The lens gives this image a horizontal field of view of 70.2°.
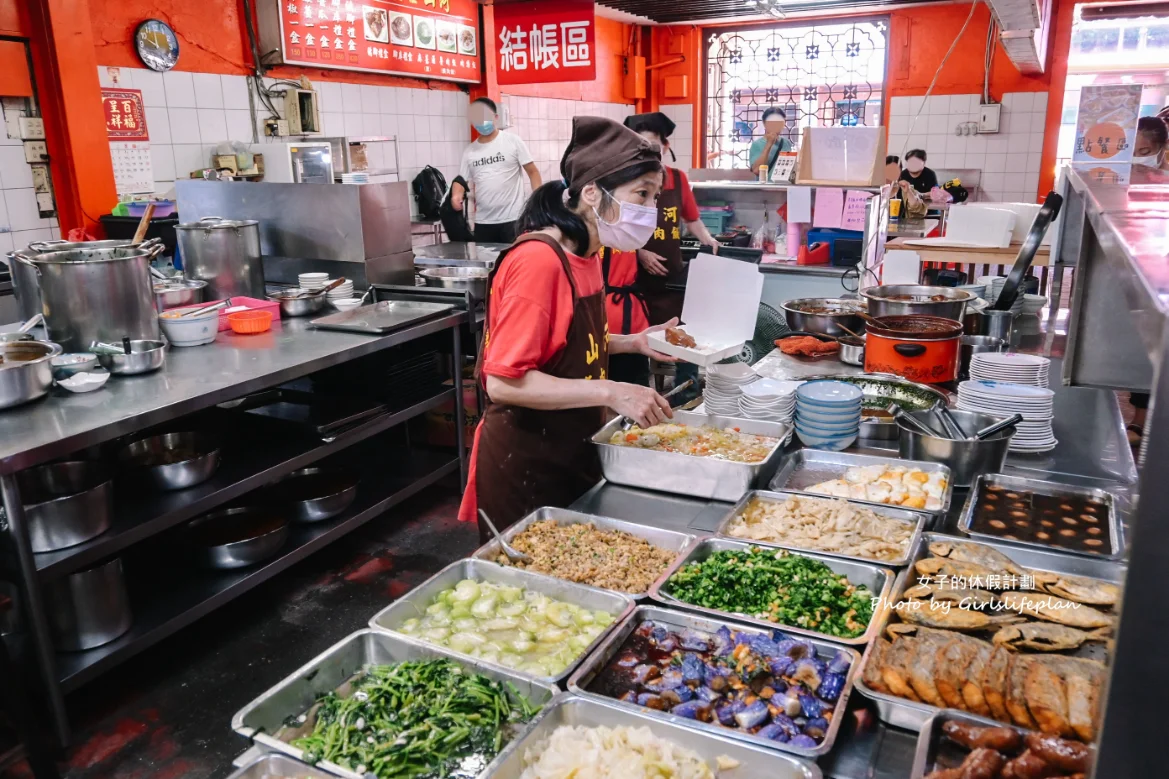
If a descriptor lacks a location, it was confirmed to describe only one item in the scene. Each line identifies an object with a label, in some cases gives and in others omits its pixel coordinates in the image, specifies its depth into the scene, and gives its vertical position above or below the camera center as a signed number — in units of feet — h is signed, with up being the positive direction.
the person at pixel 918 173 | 30.35 -0.04
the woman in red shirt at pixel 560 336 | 7.04 -1.33
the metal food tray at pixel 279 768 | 4.22 -2.88
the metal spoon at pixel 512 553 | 6.17 -2.69
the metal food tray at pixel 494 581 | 5.47 -2.74
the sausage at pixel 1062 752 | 3.59 -2.50
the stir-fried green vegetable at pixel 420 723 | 4.30 -2.84
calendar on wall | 16.97 +1.04
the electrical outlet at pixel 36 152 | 16.01 +0.78
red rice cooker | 9.31 -1.97
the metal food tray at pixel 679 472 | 7.02 -2.48
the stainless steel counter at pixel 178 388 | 8.34 -2.32
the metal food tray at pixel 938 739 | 3.82 -2.57
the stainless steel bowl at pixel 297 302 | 14.08 -1.90
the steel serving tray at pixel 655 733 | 4.00 -2.75
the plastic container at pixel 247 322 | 12.96 -2.02
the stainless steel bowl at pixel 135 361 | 10.53 -2.11
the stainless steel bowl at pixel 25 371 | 9.11 -1.91
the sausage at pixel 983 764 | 3.59 -2.52
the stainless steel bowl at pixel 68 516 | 8.49 -3.31
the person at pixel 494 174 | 24.49 +0.25
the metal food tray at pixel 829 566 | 4.98 -2.65
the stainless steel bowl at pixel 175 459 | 10.04 -3.46
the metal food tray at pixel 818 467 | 7.27 -2.61
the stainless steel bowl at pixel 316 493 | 12.23 -4.59
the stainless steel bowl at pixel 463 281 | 15.16 -1.77
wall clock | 17.34 +2.99
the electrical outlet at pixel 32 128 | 15.88 +1.22
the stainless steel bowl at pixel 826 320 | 11.71 -2.02
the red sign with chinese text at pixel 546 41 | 24.17 +4.06
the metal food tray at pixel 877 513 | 5.85 -2.60
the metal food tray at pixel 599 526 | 6.27 -2.67
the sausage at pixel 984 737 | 3.78 -2.54
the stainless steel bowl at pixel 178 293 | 12.76 -1.56
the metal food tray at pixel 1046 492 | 5.84 -2.56
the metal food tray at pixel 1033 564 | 5.26 -2.61
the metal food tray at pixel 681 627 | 4.06 -2.69
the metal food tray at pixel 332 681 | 4.40 -2.78
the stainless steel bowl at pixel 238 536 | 10.72 -4.65
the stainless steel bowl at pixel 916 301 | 10.64 -1.66
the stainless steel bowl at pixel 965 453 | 7.15 -2.39
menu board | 20.22 +3.92
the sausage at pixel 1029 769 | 3.60 -2.53
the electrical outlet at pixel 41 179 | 16.19 +0.27
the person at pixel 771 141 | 25.90 +1.07
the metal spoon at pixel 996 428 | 7.25 -2.18
